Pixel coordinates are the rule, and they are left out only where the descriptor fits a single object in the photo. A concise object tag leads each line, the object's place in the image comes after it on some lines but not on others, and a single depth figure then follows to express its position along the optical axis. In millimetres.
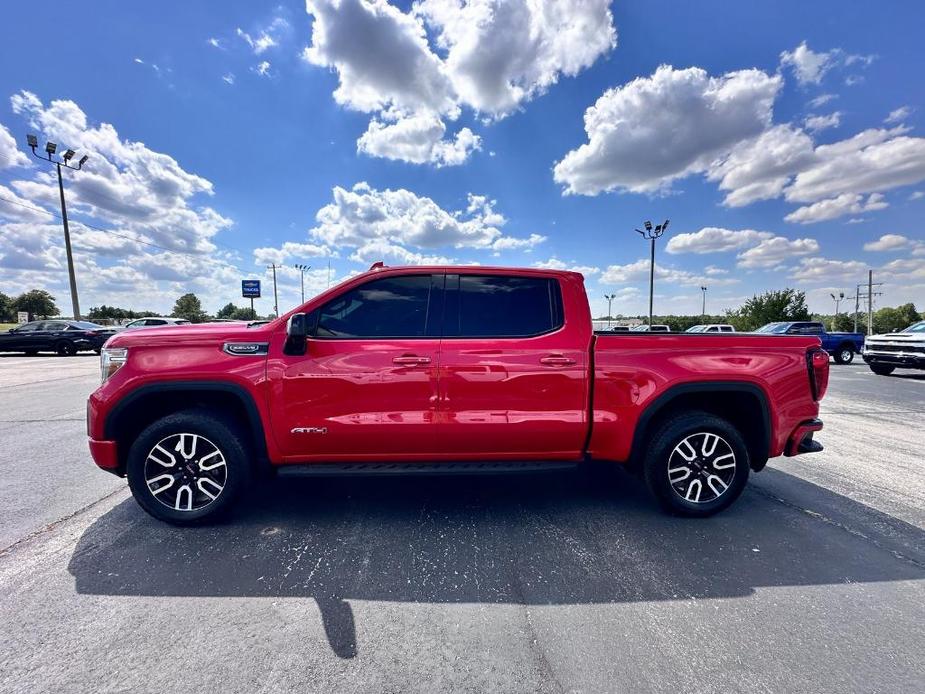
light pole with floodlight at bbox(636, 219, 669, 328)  27653
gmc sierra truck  3076
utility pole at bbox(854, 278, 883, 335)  51400
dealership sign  39375
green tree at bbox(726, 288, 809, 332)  52719
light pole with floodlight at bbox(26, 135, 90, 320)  22391
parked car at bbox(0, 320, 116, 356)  17891
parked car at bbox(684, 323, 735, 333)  25727
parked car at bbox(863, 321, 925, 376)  11961
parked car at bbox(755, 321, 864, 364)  17812
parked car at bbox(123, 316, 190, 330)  20141
